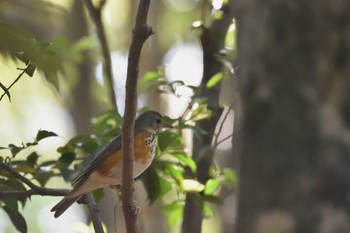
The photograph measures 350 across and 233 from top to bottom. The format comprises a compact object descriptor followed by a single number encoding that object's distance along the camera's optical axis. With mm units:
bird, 8719
